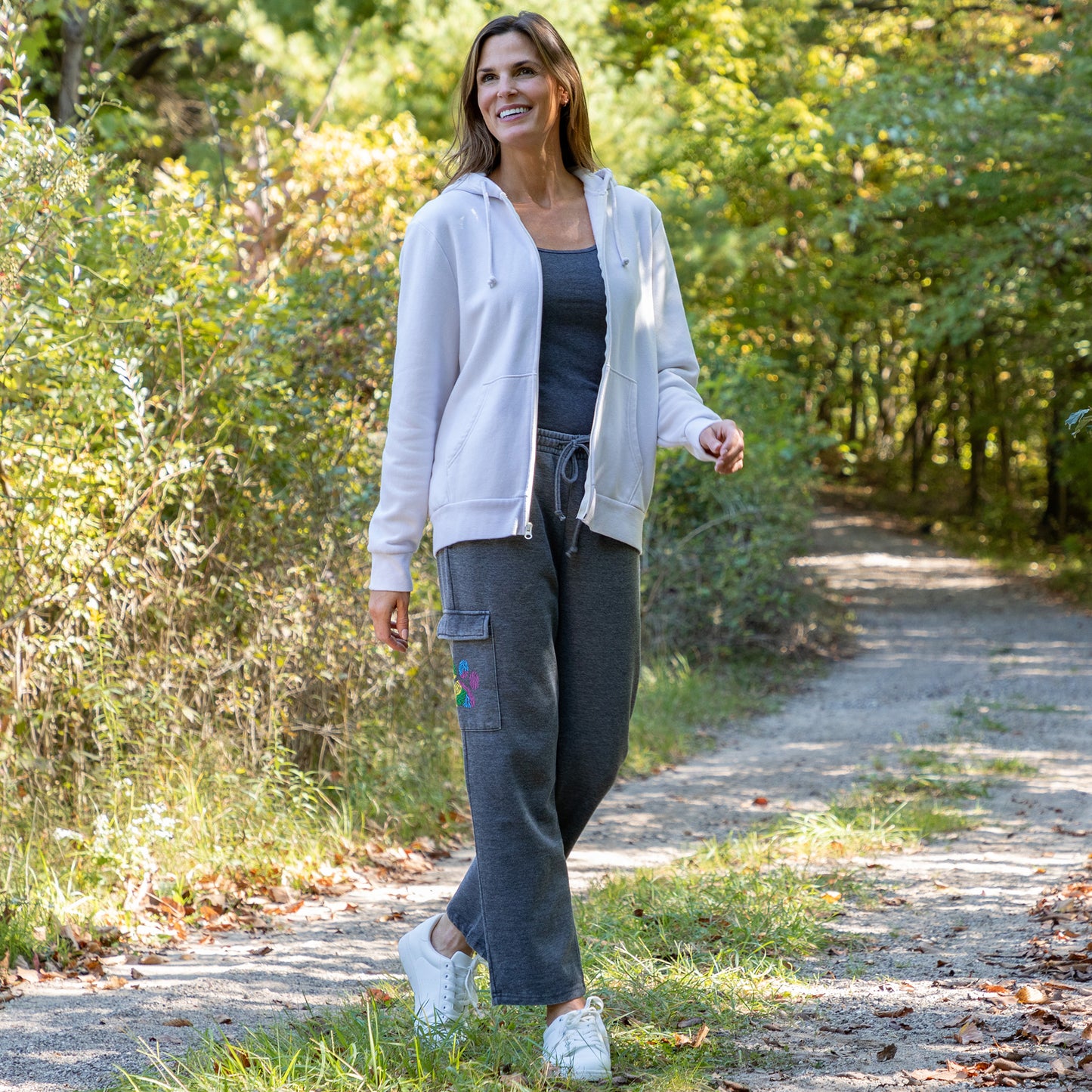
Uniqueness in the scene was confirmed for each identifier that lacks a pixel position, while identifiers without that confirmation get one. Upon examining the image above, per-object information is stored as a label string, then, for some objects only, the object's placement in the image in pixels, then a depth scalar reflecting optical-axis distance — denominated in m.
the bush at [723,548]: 16.00
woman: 4.61
